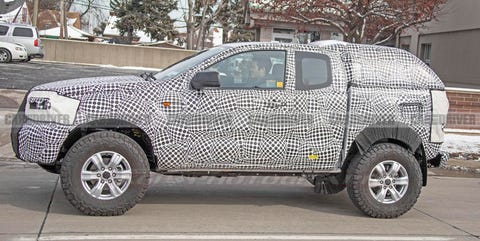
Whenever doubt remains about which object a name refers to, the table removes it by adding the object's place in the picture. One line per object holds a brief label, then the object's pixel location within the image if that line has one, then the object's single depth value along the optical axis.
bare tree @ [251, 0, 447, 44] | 14.99
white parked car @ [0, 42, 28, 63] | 27.62
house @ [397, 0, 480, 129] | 20.36
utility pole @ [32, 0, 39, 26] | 38.79
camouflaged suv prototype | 6.11
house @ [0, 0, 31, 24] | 62.88
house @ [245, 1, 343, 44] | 18.80
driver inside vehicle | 6.53
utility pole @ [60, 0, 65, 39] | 49.10
